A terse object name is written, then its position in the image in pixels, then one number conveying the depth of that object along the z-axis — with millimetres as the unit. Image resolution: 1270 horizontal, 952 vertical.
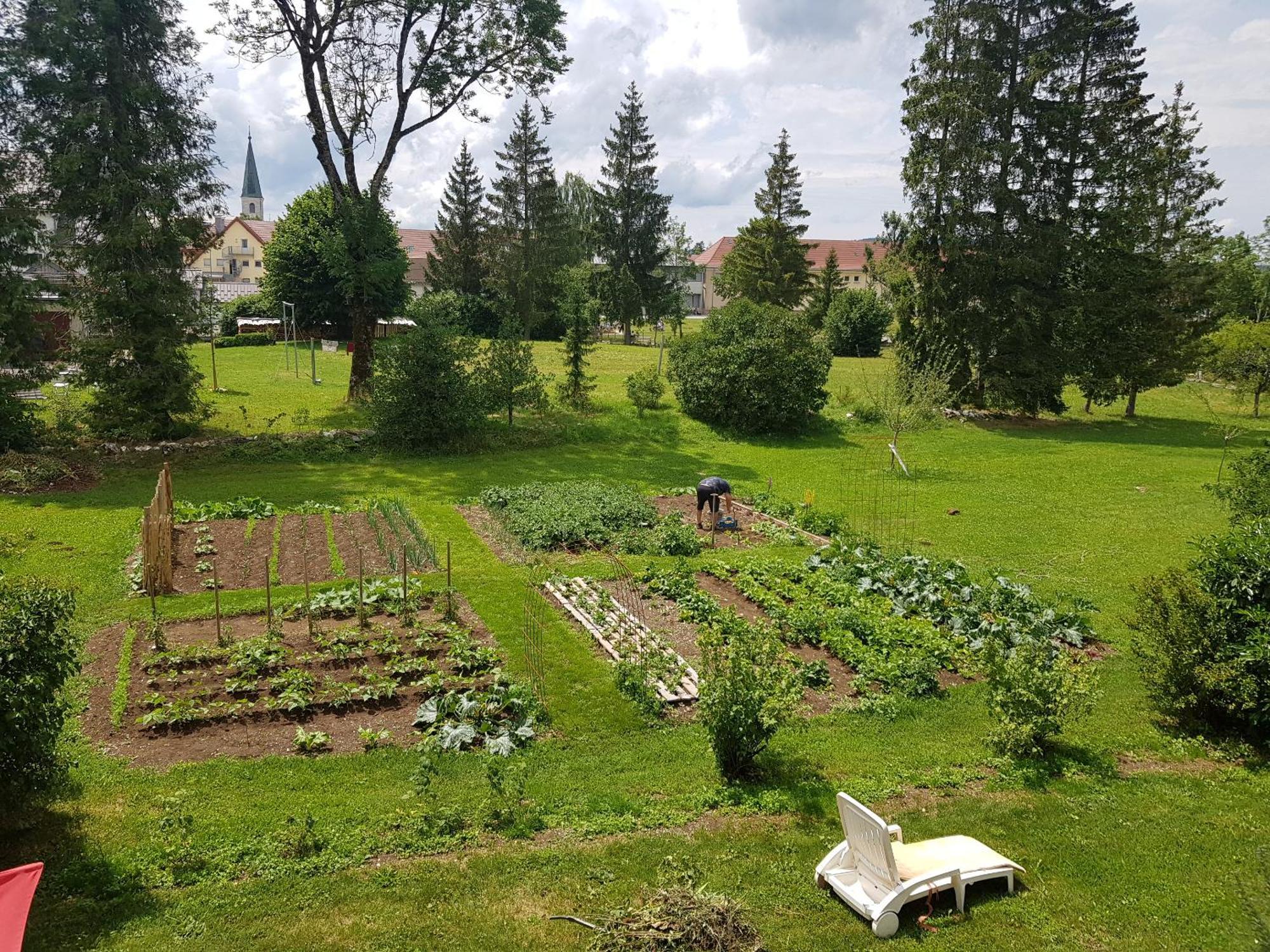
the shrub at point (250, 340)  42906
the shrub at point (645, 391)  27266
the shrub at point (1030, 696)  8000
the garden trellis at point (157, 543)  10766
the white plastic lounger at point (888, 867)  5516
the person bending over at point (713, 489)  15047
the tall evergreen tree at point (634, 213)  57781
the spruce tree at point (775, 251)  54750
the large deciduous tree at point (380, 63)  23609
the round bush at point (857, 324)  51406
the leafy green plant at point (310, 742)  7895
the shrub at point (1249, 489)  10664
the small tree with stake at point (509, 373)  23531
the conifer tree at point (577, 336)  25859
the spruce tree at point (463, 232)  55469
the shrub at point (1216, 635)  8070
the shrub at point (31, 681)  5707
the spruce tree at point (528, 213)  54312
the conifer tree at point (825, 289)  56094
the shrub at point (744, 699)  7160
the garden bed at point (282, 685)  8078
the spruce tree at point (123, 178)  18312
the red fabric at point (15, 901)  4332
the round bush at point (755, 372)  25469
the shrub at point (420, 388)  21469
